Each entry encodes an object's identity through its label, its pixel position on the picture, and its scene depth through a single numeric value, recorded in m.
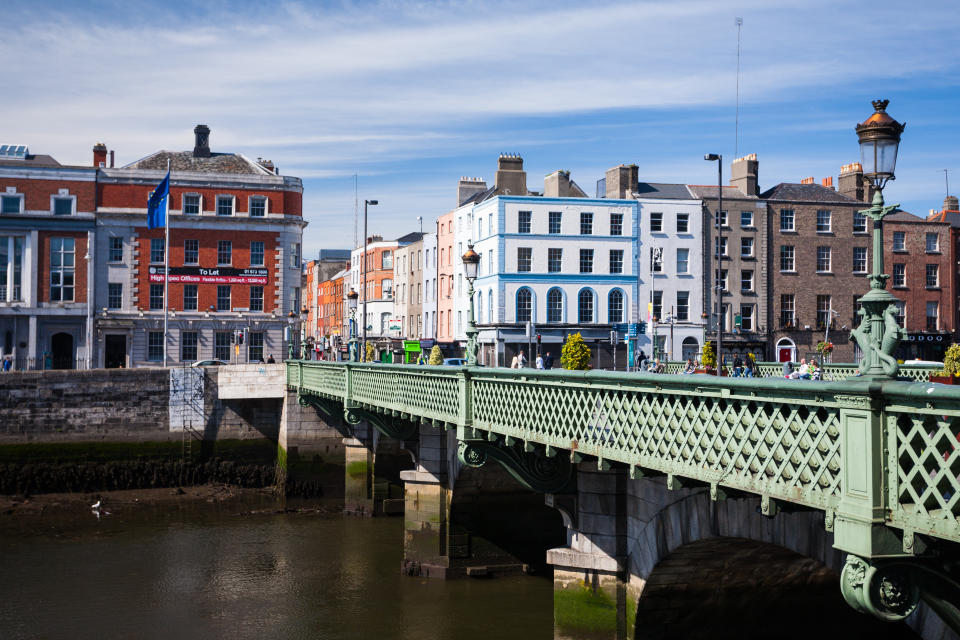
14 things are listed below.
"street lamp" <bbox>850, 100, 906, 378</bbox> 7.64
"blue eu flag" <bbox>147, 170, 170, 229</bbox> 48.31
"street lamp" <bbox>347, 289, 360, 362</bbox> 38.34
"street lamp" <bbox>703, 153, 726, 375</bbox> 33.26
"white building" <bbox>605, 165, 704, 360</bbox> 60.34
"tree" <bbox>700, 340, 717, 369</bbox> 38.56
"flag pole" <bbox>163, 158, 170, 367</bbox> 48.51
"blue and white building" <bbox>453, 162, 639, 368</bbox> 58.62
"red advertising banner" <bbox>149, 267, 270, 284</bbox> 53.25
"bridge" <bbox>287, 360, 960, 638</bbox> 7.44
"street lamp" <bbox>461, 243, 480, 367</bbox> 17.61
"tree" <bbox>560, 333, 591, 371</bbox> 32.16
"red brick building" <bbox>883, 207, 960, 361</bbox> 60.94
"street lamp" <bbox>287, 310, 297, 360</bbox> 55.70
